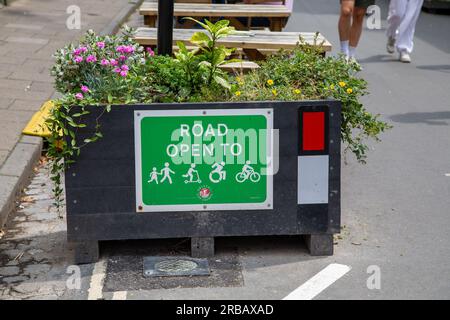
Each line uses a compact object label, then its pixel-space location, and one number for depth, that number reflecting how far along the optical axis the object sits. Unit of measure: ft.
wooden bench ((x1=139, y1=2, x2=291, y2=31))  36.06
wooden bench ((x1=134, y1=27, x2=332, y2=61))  29.53
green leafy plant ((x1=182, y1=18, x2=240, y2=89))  20.26
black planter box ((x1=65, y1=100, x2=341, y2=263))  18.98
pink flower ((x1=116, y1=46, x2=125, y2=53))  20.67
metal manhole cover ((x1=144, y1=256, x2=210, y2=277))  18.92
